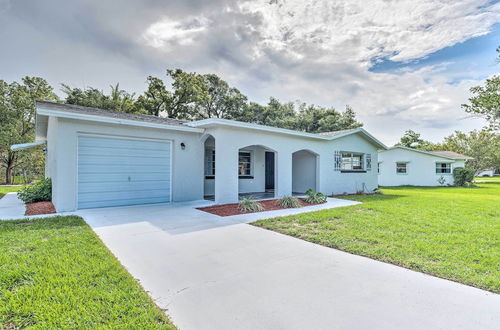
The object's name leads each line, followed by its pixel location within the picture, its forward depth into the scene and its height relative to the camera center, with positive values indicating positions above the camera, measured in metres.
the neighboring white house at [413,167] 21.45 +0.23
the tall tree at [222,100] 26.81 +7.69
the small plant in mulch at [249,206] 7.89 -1.20
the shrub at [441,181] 21.53 -1.00
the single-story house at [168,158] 7.30 +0.42
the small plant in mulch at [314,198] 9.67 -1.13
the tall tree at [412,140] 35.53 +4.34
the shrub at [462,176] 21.22 -0.55
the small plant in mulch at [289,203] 8.71 -1.20
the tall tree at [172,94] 22.95 +7.23
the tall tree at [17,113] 16.98 +4.28
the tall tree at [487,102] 12.77 +3.70
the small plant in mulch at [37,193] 9.01 -0.87
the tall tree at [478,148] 29.49 +2.83
